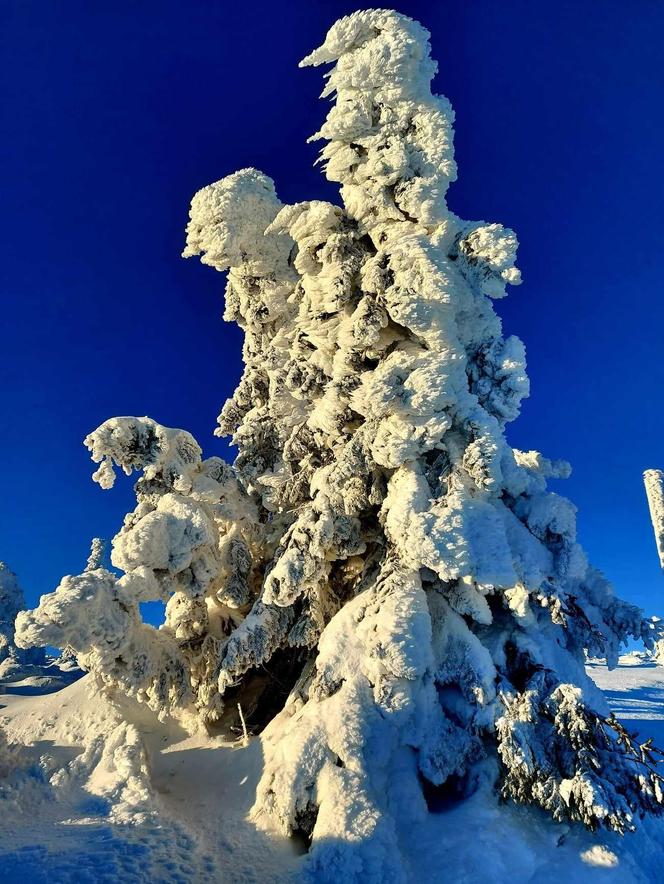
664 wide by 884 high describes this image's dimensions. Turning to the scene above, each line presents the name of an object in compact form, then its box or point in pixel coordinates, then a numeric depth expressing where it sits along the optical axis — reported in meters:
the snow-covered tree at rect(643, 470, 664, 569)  23.86
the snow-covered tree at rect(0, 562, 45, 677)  40.09
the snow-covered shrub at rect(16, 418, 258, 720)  12.59
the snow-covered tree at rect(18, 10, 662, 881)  10.28
